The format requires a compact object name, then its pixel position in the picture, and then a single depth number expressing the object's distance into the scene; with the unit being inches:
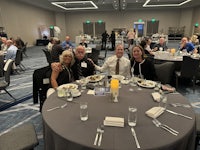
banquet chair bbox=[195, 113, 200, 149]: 63.5
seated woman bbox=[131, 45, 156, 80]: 113.4
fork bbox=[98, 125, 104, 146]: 43.7
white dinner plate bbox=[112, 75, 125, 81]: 96.5
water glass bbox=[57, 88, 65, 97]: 72.3
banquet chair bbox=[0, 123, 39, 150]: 56.3
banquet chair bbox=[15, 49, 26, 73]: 217.4
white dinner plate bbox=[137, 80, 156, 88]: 82.4
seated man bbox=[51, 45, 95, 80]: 111.6
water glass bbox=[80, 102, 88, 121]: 55.2
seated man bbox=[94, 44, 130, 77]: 122.1
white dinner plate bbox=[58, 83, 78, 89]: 80.7
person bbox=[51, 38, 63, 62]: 210.4
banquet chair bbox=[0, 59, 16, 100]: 126.5
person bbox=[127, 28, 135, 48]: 457.4
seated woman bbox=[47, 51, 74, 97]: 93.6
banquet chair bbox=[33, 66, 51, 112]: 96.8
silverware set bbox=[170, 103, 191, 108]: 64.1
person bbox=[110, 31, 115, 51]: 444.2
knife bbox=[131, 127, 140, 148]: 42.6
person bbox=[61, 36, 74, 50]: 278.2
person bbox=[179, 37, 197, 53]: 218.7
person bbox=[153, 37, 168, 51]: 260.4
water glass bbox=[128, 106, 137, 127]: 51.9
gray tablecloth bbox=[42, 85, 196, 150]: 43.4
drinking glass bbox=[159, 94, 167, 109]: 62.2
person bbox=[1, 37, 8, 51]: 256.3
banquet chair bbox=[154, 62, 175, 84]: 121.3
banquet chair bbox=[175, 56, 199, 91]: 142.2
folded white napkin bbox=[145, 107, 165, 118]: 55.3
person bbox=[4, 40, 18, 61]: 204.7
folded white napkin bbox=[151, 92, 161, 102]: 67.2
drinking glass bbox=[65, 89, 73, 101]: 69.6
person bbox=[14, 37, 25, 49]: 302.3
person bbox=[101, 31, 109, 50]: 445.5
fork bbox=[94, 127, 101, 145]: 43.9
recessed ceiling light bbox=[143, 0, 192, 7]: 600.5
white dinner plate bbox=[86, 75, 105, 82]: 91.9
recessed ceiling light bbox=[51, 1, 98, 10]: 559.9
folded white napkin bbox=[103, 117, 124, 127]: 50.5
